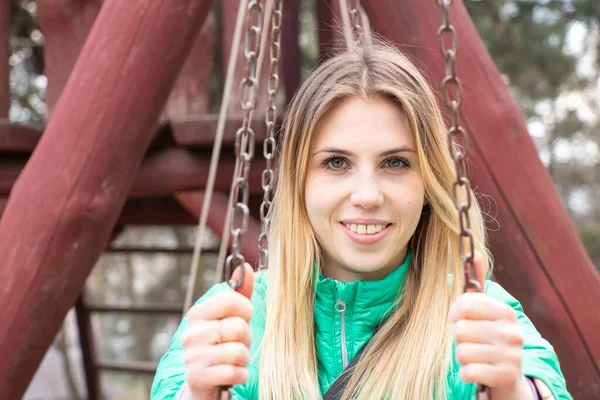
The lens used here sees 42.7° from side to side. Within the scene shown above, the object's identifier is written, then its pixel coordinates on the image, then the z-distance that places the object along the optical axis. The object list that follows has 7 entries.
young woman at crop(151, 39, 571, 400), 1.55
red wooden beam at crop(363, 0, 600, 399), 2.20
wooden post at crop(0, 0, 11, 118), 3.30
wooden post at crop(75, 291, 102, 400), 5.02
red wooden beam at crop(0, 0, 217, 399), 2.09
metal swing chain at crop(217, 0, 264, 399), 1.18
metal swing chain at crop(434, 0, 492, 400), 1.16
